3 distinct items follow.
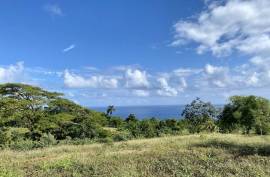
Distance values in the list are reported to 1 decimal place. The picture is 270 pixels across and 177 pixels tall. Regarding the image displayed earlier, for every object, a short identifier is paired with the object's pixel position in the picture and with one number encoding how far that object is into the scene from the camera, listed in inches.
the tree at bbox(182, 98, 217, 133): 905.8
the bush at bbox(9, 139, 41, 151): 411.1
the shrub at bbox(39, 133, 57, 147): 446.7
